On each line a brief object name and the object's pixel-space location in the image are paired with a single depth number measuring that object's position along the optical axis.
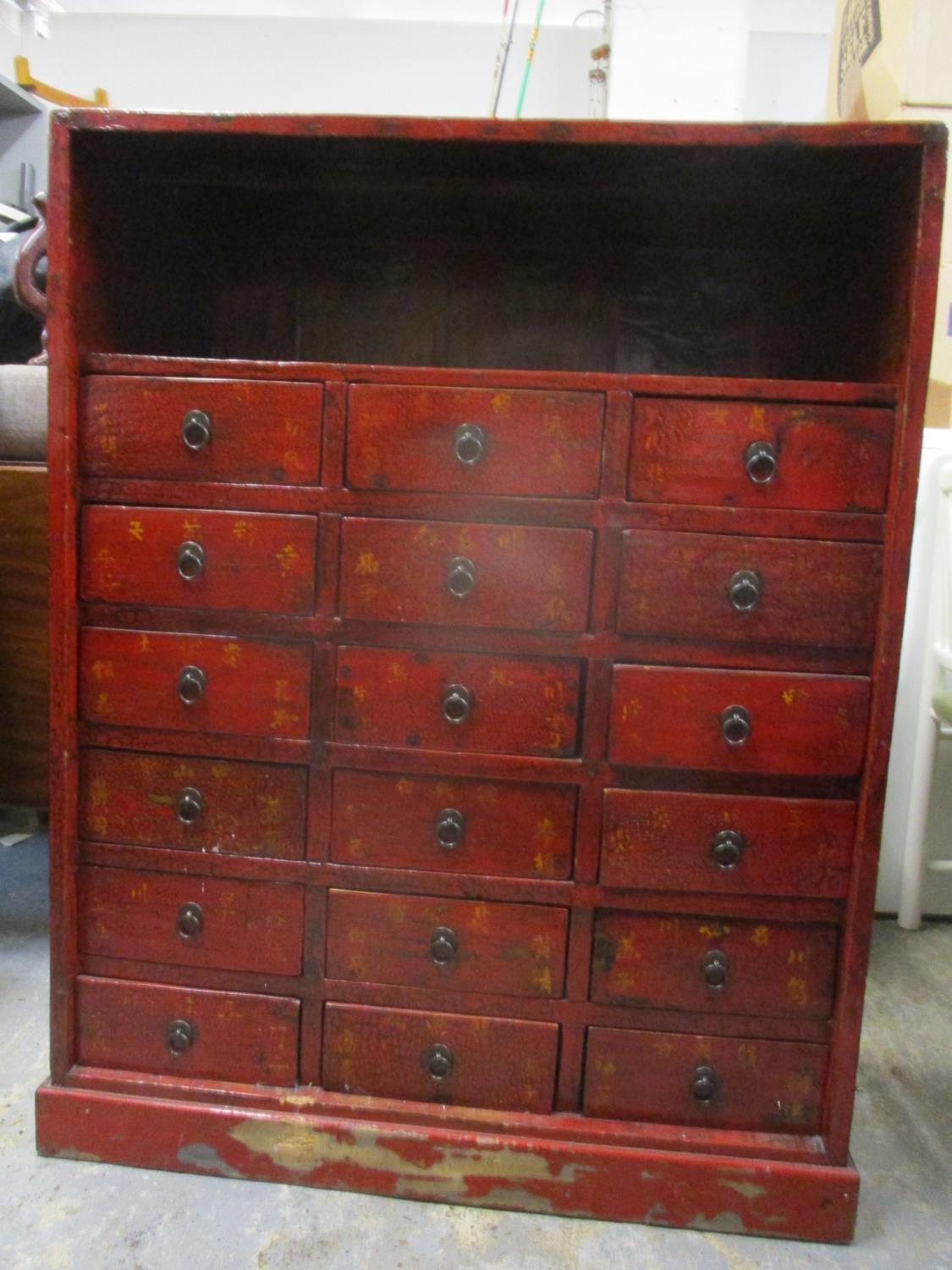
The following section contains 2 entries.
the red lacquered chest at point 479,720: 1.00
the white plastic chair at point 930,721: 1.71
